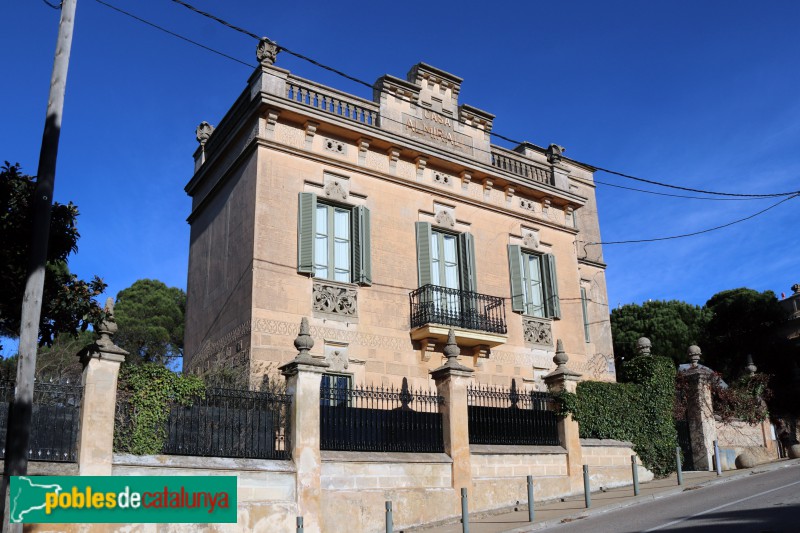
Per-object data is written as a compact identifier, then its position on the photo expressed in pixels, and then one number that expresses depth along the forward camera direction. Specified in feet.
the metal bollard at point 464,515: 41.65
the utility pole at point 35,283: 28.63
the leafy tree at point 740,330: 116.98
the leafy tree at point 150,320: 127.03
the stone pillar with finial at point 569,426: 56.49
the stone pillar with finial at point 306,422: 42.60
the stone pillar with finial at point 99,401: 36.42
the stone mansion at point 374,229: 58.90
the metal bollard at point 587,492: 48.73
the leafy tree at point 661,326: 129.80
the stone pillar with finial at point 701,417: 72.08
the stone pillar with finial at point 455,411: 49.60
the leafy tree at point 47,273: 37.22
